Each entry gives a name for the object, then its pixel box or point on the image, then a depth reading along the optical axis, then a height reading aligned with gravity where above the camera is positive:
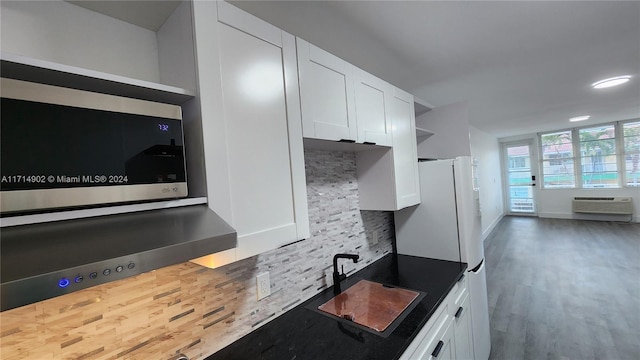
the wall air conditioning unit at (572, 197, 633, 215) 6.16 -1.15
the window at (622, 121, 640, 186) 6.12 +0.10
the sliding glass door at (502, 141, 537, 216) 7.54 -0.39
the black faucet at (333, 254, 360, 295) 1.68 -0.64
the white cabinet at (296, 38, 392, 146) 1.24 +0.42
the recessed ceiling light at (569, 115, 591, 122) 5.20 +0.84
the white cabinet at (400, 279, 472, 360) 1.28 -0.91
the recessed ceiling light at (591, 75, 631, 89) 2.78 +0.82
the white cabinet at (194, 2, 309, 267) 0.90 +0.19
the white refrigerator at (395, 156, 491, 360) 1.99 -0.44
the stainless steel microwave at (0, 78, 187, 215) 0.57 +0.12
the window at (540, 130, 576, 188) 6.94 +0.03
